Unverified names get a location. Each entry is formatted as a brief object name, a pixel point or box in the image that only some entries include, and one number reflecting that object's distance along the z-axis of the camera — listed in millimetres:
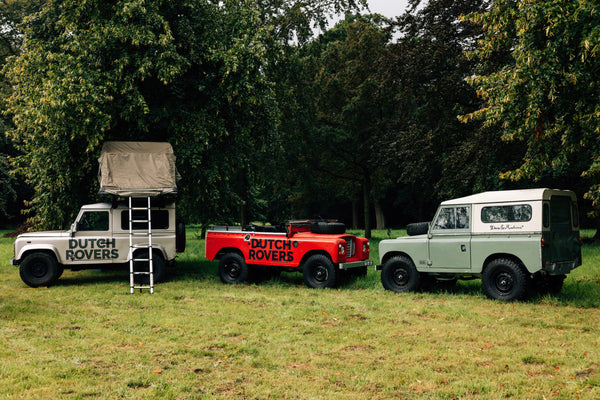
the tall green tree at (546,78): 9336
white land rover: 12703
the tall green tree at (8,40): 25156
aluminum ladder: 12234
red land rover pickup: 12258
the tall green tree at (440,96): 18922
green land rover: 10094
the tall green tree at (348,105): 27500
